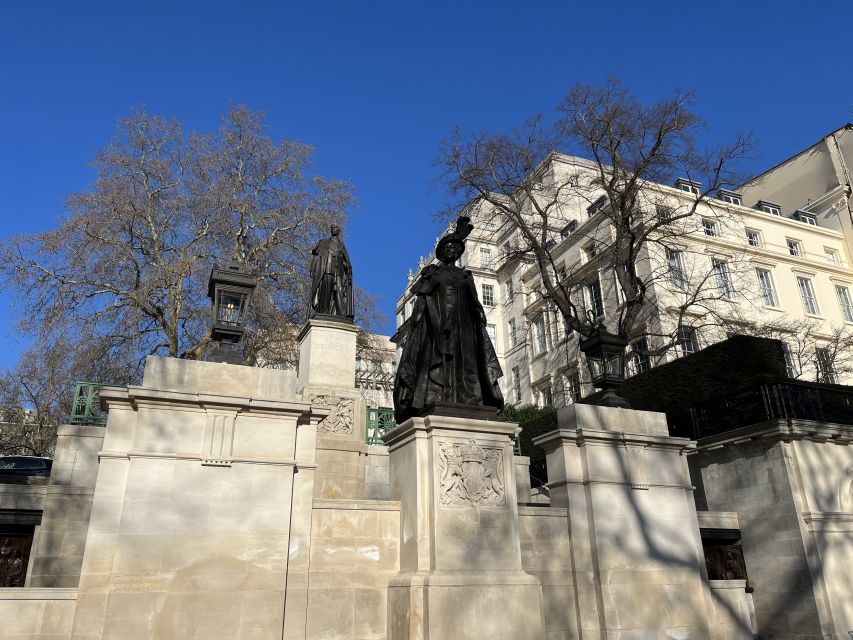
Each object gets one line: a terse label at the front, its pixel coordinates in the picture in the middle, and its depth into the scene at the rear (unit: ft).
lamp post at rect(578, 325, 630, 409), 33.06
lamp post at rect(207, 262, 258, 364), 27.58
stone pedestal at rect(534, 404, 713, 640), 27.84
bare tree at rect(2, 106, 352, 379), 68.39
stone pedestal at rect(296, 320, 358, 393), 43.98
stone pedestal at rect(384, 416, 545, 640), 22.44
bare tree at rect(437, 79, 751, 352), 77.77
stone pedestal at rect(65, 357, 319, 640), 21.43
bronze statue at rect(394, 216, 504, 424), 27.32
